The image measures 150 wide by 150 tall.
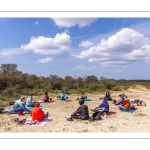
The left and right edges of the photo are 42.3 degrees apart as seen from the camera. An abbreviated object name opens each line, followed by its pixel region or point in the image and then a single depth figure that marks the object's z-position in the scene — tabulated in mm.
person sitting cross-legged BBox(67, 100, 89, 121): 9867
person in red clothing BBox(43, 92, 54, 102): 15501
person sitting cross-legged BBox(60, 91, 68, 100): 16858
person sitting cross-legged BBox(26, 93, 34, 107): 13273
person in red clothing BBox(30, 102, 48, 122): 9414
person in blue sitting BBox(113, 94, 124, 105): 14544
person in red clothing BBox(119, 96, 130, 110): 12422
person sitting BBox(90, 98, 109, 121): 11081
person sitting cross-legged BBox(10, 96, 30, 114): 11109
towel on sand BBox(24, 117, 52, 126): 9070
